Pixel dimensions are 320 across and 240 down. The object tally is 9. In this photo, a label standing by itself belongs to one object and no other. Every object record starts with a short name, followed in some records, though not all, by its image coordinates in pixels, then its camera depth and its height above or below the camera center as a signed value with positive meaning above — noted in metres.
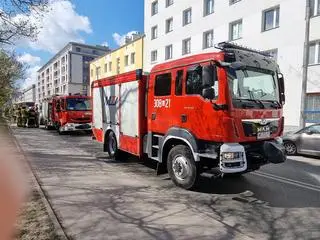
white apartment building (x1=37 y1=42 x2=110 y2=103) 67.43 +12.52
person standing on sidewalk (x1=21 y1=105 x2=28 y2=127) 20.37 -0.75
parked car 8.35 -1.07
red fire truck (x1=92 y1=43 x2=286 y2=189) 4.44 -0.06
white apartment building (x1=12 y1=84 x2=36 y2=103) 102.25 +5.96
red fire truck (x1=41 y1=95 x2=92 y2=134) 14.14 -0.32
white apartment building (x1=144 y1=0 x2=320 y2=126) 12.85 +5.53
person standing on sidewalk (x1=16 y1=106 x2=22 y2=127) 20.85 -0.95
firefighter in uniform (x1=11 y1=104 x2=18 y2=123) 24.18 -0.82
